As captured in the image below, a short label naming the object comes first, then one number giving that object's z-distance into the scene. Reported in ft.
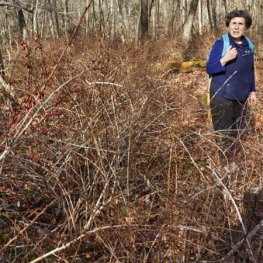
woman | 10.07
